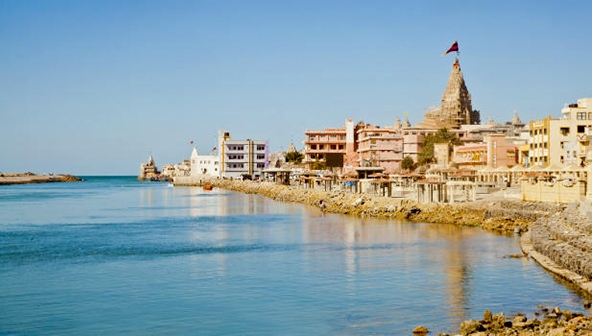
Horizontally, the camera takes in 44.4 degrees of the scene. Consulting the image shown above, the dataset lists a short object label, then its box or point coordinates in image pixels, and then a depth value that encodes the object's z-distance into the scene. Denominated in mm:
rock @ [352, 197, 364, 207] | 67625
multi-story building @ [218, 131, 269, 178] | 156625
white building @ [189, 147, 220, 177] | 177900
